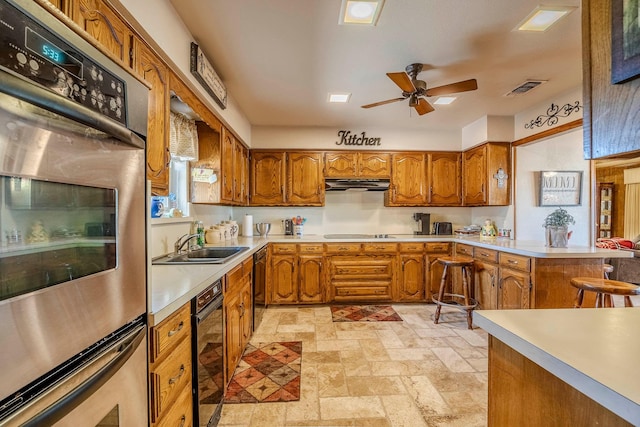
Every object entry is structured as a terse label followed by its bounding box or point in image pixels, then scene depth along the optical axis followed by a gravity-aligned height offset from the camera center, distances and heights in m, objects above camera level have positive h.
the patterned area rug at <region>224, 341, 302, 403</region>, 2.06 -1.26
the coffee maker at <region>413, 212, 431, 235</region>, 4.54 -0.14
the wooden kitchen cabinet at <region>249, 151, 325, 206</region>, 4.29 +0.49
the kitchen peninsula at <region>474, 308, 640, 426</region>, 0.60 -0.35
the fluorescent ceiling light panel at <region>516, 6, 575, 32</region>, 1.85 +1.27
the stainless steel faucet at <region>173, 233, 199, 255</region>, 2.53 -0.29
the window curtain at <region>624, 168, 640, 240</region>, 6.86 +0.21
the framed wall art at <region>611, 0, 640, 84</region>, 0.52 +0.32
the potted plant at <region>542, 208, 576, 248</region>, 2.83 -0.15
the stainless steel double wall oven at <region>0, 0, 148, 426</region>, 0.51 -0.03
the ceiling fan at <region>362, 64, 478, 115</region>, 2.33 +1.03
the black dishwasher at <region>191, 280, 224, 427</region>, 1.45 -0.77
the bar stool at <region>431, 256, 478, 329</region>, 3.27 -0.80
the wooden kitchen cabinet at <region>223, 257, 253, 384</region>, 2.02 -0.78
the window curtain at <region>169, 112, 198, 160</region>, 2.38 +0.65
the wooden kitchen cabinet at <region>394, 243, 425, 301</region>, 4.02 -0.81
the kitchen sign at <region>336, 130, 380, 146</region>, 4.39 +1.09
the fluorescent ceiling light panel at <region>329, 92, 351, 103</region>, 3.14 +1.26
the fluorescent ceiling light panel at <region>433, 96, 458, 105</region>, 3.27 +1.27
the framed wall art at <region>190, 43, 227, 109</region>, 2.07 +1.06
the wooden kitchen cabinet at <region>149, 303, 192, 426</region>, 1.05 -0.62
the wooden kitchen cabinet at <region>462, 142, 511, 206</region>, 3.93 +0.53
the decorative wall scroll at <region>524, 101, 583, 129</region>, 3.04 +1.09
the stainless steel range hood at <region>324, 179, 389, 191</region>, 4.29 +0.41
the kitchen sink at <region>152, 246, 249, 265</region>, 2.06 -0.35
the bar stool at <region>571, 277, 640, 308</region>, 2.11 -0.55
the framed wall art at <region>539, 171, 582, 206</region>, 3.29 +0.29
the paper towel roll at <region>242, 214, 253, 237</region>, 4.25 -0.19
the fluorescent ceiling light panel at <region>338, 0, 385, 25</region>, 1.78 +1.26
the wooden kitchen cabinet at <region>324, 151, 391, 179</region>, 4.35 +0.71
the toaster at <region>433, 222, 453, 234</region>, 4.54 -0.23
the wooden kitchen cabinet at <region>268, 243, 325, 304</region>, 3.91 -0.80
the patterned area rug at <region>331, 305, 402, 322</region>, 3.49 -1.25
